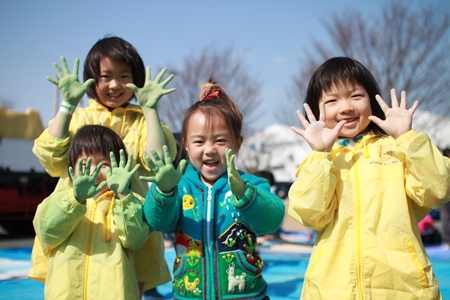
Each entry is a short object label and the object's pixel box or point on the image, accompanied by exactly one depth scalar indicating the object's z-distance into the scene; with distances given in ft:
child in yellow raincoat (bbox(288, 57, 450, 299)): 5.57
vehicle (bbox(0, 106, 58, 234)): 30.19
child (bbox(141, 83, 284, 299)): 6.52
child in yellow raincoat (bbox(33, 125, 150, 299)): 6.81
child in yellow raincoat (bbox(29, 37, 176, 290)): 7.78
